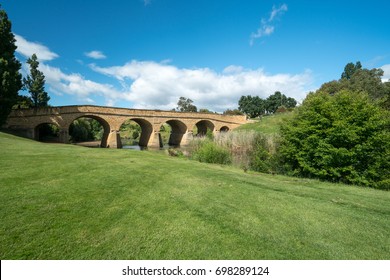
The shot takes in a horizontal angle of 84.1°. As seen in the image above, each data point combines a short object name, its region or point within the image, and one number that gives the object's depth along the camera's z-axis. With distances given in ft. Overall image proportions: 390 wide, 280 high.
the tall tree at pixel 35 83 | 143.95
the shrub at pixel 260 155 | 47.00
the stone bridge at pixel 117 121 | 92.07
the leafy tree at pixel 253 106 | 303.48
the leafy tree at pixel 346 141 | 34.83
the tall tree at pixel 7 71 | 65.82
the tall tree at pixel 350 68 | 311.23
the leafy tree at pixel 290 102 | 319.55
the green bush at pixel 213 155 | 51.34
